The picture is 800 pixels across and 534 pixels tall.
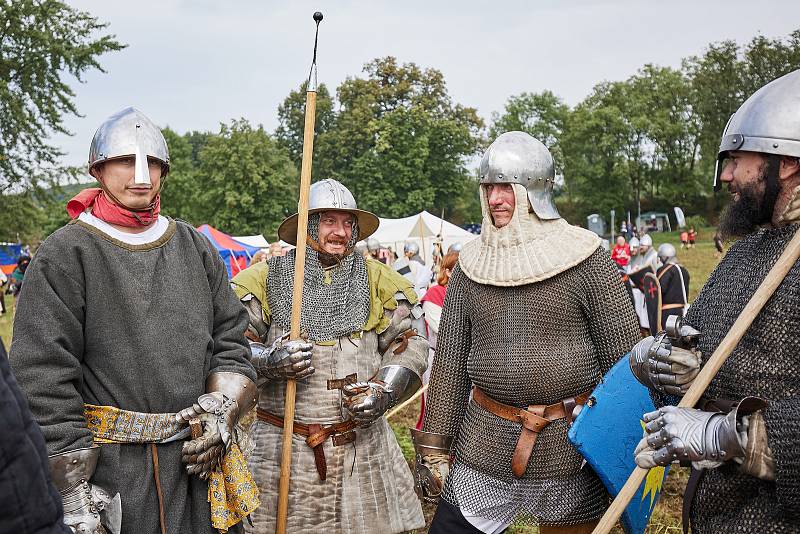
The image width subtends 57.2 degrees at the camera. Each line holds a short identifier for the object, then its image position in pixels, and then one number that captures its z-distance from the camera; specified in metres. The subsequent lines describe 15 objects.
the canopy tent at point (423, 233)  21.17
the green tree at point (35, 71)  23.69
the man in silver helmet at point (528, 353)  2.95
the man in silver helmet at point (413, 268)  12.10
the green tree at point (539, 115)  56.53
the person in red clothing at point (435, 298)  6.50
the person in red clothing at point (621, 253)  15.23
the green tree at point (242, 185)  40.72
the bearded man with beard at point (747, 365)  1.91
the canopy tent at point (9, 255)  36.45
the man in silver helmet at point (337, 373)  3.61
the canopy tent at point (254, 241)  21.26
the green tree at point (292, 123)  53.47
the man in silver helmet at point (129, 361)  2.38
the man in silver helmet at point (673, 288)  10.08
